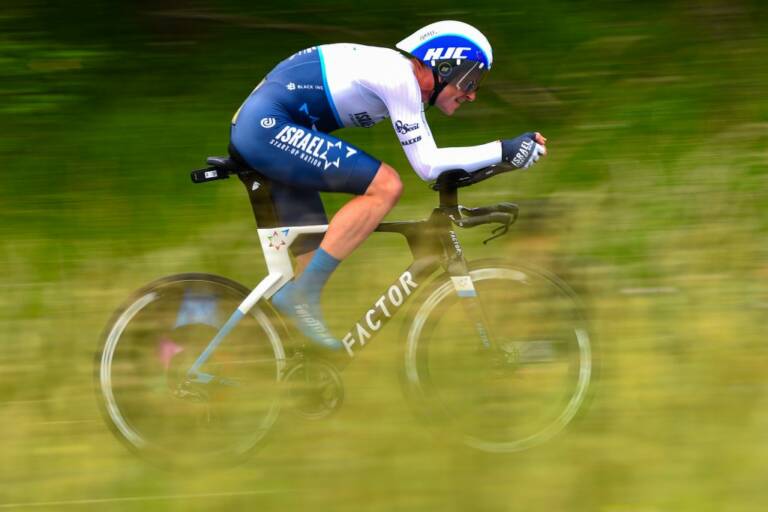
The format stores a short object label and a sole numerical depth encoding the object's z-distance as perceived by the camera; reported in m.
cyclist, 8.59
